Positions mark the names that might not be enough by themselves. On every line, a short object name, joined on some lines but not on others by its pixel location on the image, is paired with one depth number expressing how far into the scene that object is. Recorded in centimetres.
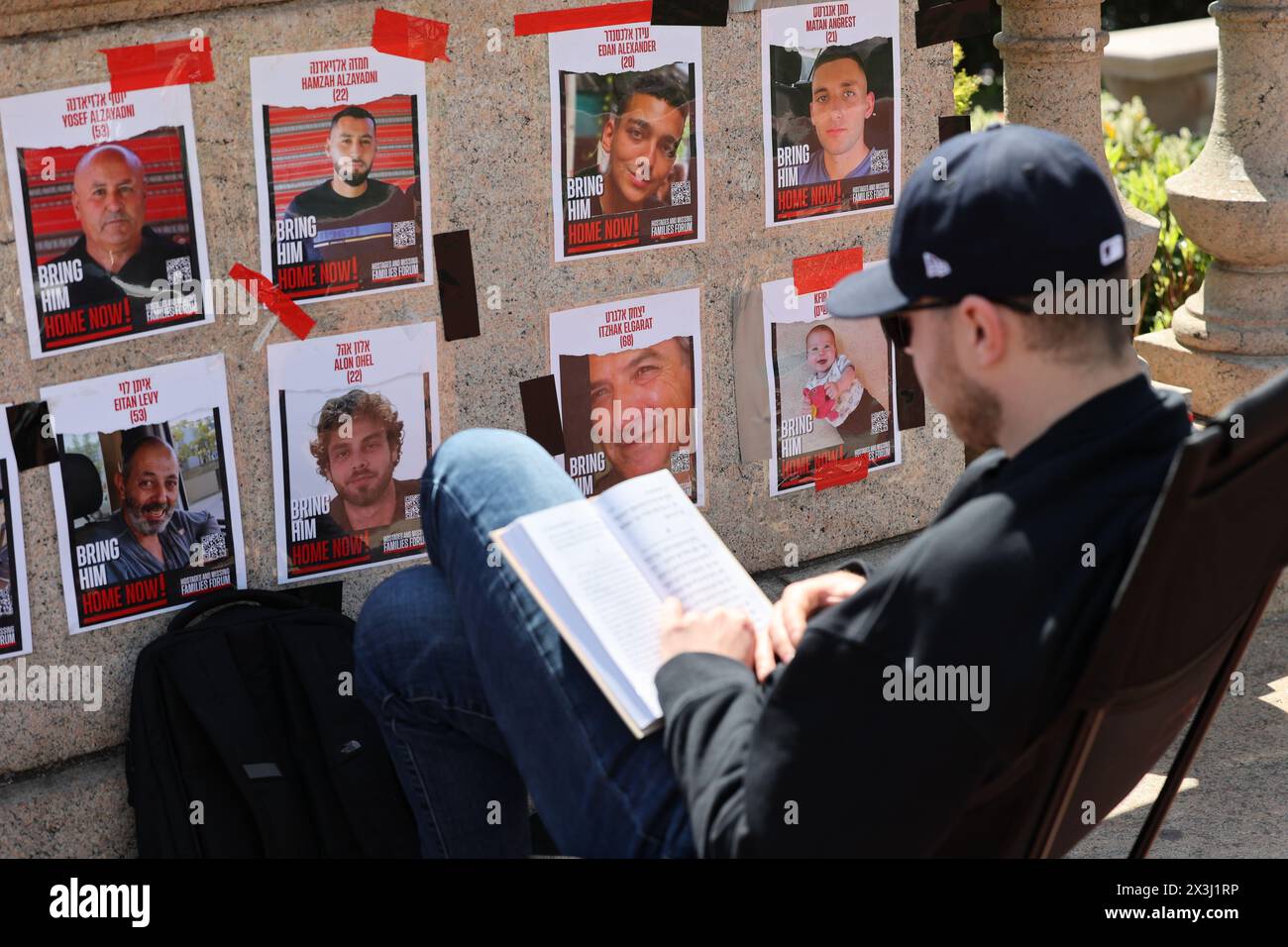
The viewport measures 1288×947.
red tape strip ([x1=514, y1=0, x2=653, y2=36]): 279
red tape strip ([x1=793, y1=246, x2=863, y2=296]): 322
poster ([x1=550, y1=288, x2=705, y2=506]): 300
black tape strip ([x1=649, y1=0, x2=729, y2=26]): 291
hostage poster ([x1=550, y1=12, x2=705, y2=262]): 286
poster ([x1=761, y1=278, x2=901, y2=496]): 323
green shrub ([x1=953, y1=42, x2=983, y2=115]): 415
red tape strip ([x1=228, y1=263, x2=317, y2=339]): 262
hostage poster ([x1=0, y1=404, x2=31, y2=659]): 253
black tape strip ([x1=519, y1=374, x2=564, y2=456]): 296
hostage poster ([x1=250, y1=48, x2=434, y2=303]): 260
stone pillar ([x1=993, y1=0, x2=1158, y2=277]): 351
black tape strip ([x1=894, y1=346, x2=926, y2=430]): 340
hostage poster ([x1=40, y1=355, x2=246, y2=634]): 258
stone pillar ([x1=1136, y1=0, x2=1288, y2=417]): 367
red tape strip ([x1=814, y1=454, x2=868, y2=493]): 338
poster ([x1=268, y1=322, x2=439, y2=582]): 273
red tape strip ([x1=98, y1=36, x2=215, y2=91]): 244
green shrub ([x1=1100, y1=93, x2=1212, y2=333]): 557
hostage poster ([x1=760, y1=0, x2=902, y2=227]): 308
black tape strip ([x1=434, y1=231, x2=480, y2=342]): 280
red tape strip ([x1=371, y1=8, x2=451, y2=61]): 265
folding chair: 157
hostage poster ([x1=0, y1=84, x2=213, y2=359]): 241
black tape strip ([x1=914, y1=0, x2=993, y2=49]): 325
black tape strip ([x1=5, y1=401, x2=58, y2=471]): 251
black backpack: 261
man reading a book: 159
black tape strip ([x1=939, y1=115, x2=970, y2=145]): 332
